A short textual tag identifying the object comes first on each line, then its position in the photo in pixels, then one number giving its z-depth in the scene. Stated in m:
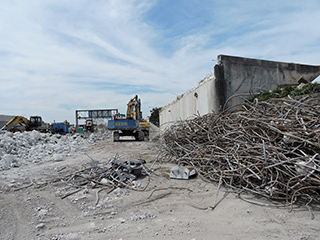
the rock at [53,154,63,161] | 7.20
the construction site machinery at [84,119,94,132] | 27.60
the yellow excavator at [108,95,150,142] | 15.07
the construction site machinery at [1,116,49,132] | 22.05
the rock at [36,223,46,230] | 2.63
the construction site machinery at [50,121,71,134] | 28.58
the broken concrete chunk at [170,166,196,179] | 4.16
